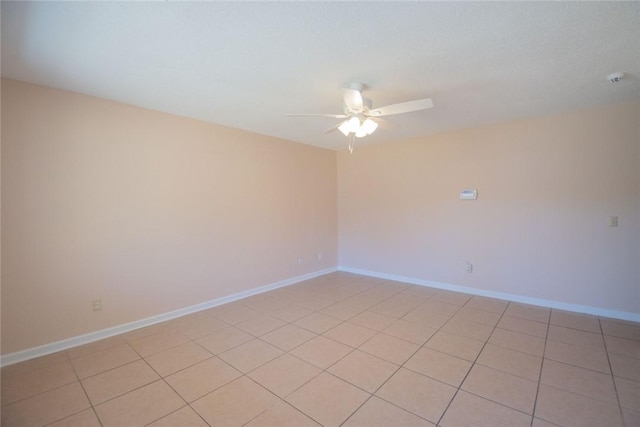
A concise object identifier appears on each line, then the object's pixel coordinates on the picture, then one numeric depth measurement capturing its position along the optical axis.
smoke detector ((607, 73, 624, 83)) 2.43
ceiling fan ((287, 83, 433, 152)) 2.43
